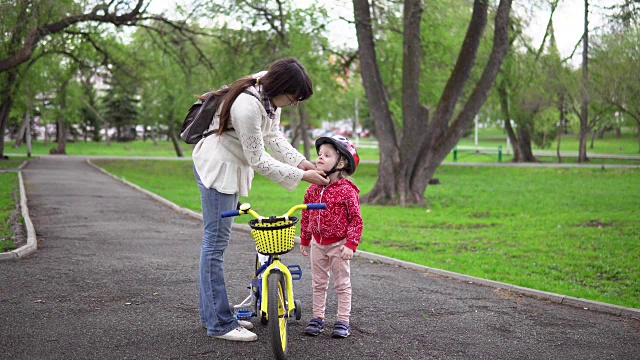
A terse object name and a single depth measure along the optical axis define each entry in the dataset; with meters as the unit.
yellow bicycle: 4.61
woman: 4.84
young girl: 5.23
